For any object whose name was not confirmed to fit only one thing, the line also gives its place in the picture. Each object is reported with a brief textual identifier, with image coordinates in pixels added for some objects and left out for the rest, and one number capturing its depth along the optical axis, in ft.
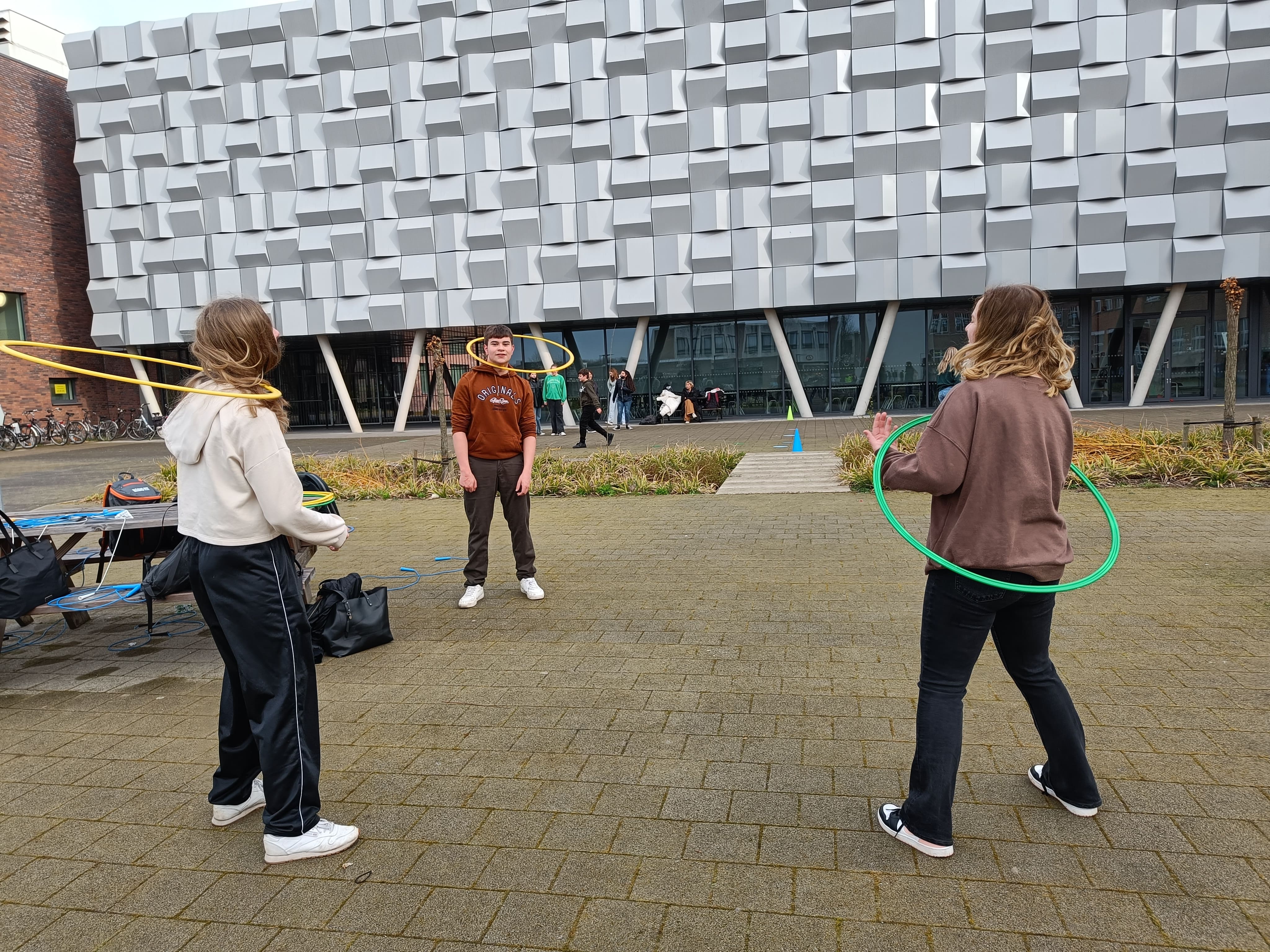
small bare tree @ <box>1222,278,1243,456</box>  41.06
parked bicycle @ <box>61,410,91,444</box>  100.83
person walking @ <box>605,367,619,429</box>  87.04
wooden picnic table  17.34
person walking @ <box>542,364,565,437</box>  78.59
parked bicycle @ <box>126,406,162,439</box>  104.42
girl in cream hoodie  9.46
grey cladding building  79.25
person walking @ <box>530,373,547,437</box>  89.96
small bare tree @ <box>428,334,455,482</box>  45.27
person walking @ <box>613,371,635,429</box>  85.56
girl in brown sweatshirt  9.00
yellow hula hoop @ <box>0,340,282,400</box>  9.46
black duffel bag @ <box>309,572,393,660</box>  17.43
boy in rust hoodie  20.51
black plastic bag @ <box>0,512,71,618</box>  14.97
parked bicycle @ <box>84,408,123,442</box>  104.63
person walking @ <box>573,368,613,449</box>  64.64
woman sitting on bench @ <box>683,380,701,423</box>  92.38
